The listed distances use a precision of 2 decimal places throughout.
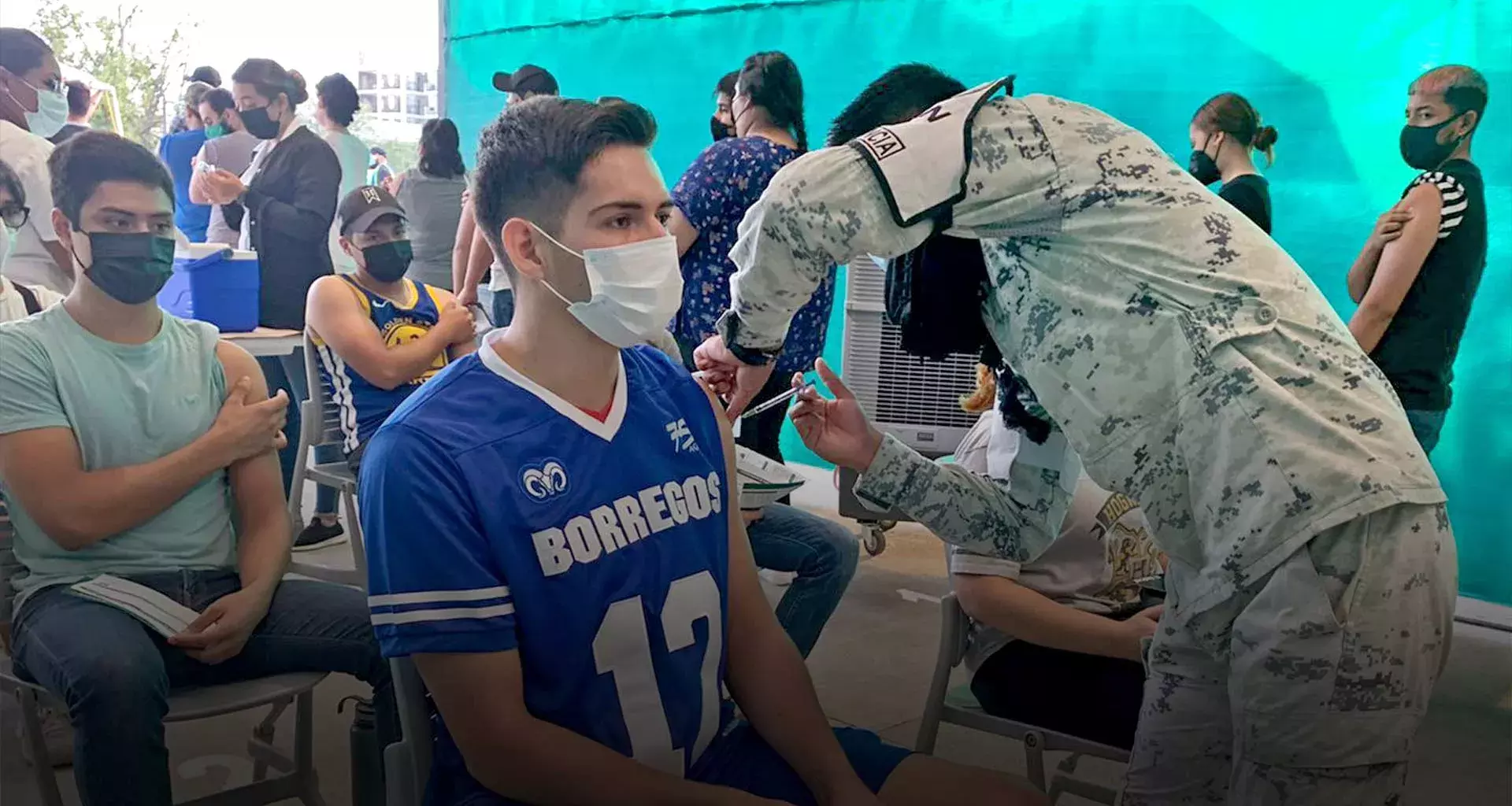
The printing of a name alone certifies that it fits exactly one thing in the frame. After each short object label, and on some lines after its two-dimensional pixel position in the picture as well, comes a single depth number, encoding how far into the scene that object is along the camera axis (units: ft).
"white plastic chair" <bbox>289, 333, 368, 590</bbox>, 9.89
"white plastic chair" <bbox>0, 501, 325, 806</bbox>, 5.52
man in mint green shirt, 5.21
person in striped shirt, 9.12
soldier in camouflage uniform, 3.58
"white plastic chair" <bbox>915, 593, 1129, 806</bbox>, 5.68
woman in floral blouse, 8.87
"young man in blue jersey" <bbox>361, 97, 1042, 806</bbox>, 3.87
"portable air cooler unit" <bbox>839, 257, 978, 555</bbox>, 10.29
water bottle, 5.34
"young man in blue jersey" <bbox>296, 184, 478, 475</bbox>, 9.12
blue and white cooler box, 10.55
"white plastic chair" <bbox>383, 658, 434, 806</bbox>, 4.13
